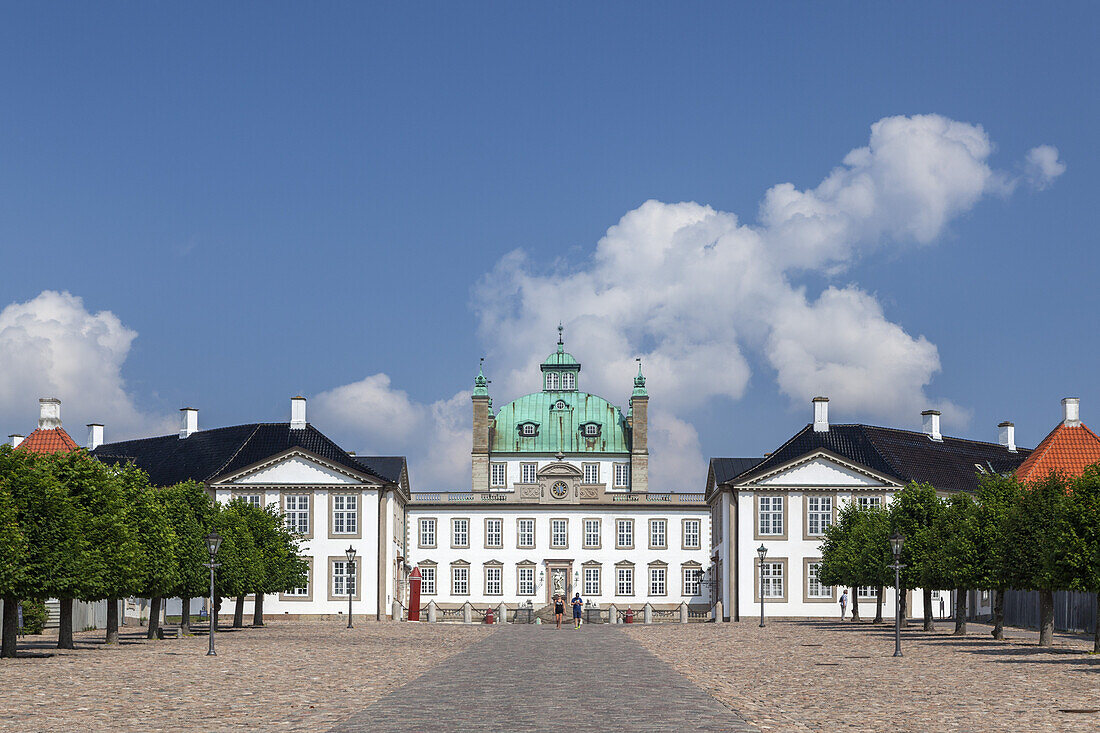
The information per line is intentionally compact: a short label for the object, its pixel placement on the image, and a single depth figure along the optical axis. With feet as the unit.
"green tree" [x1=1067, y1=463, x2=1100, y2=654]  117.60
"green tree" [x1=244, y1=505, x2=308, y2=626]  202.08
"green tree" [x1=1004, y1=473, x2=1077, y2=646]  136.26
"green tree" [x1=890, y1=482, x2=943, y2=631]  176.24
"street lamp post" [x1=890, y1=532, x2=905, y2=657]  121.08
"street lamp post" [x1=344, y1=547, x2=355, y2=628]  211.82
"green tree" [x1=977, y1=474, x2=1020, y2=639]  143.13
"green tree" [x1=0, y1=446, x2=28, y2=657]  107.65
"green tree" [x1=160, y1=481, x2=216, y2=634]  156.66
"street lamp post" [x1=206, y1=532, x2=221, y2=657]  124.77
